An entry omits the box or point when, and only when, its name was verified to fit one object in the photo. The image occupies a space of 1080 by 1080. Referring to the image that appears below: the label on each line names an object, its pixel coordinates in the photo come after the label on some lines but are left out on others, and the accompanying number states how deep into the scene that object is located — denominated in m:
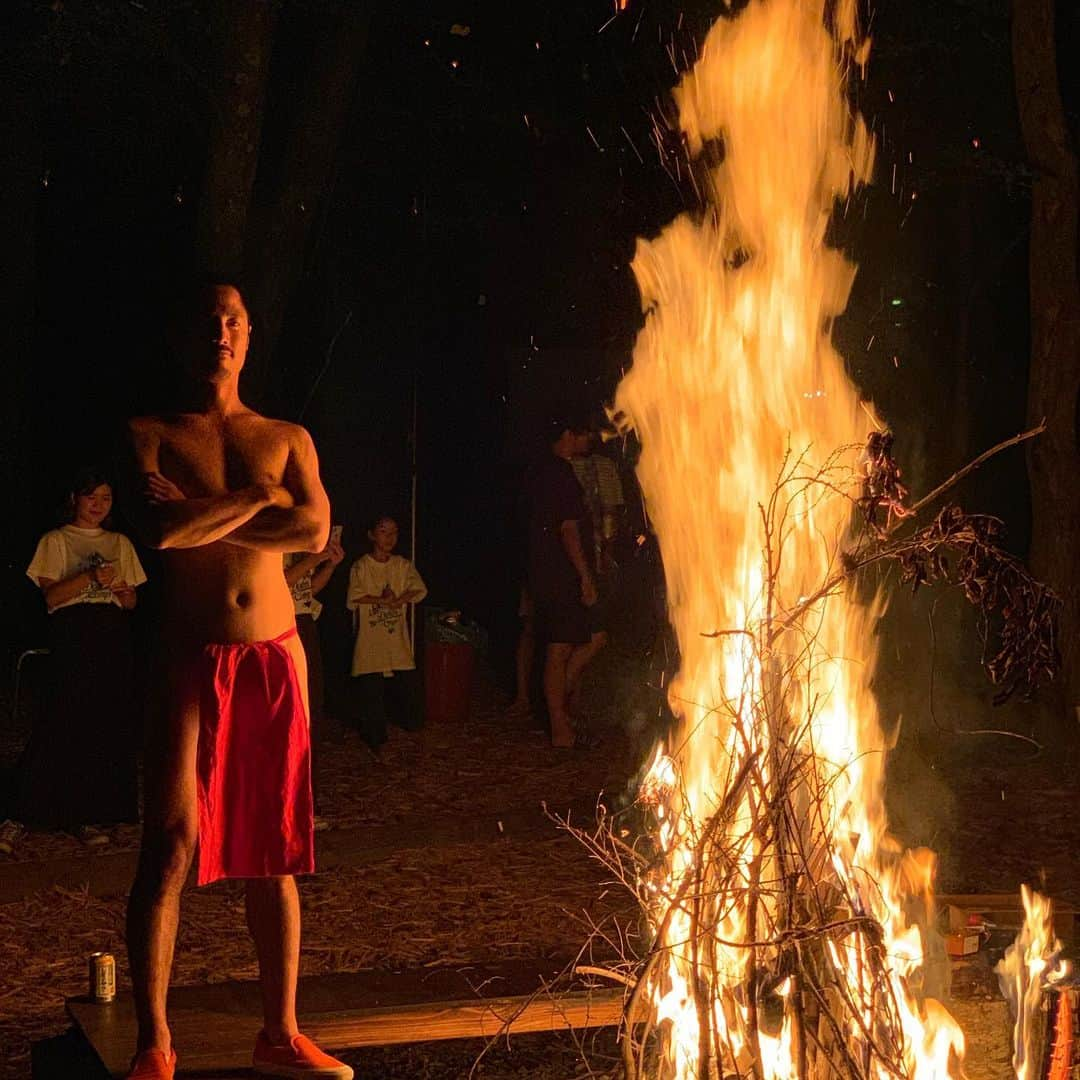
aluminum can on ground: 4.89
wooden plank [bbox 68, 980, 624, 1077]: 4.69
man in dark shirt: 10.66
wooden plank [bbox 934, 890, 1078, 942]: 5.48
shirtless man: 4.36
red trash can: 12.13
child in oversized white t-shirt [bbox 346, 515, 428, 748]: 10.70
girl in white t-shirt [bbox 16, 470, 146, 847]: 8.28
